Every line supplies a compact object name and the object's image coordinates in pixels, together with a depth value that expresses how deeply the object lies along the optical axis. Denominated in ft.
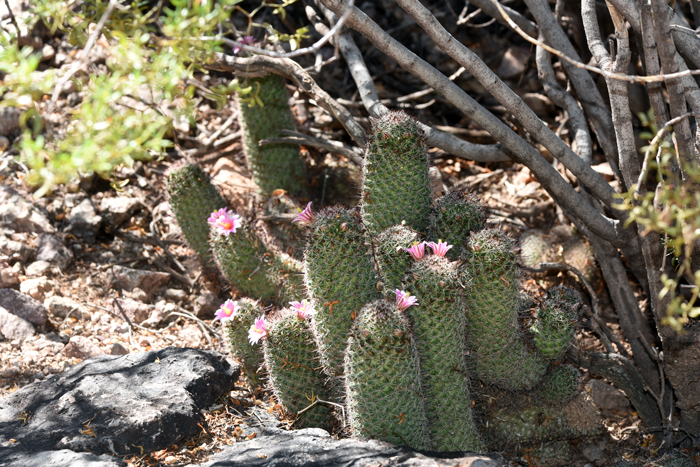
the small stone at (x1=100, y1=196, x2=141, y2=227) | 13.34
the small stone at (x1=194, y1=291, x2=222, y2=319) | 11.73
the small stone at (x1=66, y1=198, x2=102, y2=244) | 12.95
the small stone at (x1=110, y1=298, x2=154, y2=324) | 11.45
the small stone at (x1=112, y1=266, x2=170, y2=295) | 12.04
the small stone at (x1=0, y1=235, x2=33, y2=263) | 11.78
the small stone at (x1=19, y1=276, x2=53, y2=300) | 11.11
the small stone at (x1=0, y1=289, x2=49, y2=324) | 10.63
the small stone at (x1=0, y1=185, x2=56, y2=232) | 12.32
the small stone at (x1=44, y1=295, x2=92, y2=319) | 10.99
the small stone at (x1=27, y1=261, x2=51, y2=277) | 11.68
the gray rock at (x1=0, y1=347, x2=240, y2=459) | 7.84
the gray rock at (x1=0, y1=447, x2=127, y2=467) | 7.17
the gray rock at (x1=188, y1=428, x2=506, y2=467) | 7.08
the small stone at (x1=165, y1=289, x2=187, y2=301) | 12.21
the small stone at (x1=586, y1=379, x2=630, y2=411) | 10.78
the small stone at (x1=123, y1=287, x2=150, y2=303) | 11.90
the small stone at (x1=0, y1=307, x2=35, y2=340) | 10.37
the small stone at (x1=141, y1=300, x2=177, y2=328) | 11.44
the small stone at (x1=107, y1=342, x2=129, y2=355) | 10.48
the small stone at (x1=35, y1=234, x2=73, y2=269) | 12.09
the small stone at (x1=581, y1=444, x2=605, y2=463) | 9.51
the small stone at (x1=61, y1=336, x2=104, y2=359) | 10.34
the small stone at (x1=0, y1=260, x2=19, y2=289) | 11.02
